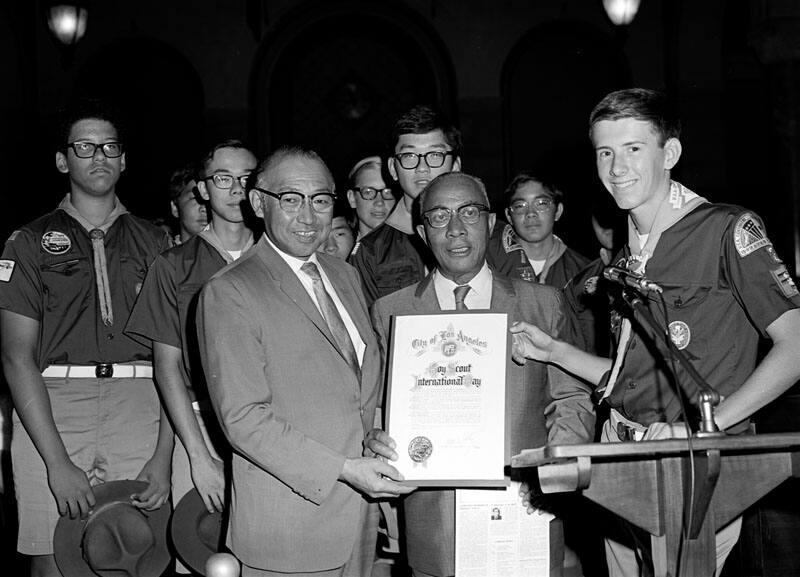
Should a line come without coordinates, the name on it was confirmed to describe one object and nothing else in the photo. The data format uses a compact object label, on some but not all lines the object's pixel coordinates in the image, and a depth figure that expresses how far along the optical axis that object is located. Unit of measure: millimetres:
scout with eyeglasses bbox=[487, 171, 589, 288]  5238
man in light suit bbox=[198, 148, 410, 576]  2746
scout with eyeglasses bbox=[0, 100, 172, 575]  3559
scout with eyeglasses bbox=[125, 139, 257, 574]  3562
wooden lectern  2197
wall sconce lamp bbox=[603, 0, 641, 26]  7406
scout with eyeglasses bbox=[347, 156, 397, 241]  4742
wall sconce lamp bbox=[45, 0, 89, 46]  7875
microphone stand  2176
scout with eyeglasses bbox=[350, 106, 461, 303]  3910
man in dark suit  3027
